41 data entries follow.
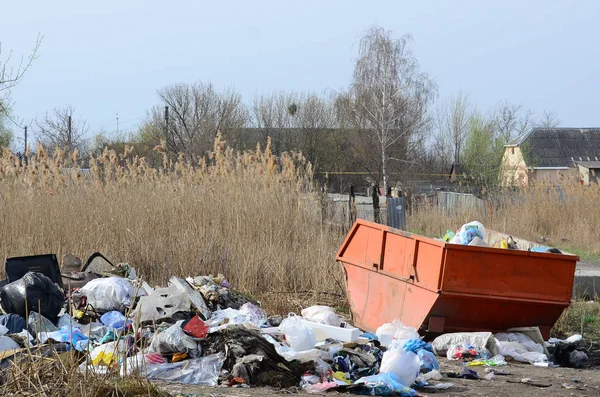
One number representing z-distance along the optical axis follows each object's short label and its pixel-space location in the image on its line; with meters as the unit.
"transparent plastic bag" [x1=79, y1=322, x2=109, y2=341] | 16.24
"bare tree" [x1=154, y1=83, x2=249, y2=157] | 90.87
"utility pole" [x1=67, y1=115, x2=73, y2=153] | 90.85
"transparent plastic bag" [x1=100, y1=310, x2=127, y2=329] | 17.22
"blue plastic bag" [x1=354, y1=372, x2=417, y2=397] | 13.03
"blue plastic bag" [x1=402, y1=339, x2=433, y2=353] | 15.59
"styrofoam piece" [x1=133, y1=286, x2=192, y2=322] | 16.91
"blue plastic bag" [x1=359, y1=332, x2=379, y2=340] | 17.08
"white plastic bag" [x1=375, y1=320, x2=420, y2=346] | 17.47
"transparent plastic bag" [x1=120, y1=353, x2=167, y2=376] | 14.13
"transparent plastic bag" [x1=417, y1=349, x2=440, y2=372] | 14.98
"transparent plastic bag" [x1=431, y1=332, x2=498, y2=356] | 17.20
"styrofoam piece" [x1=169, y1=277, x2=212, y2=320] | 17.91
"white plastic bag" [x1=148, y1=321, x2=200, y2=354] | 14.55
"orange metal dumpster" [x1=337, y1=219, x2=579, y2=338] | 17.80
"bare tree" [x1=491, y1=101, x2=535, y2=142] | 115.12
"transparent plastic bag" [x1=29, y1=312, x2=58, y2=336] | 15.87
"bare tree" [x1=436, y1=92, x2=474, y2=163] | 118.31
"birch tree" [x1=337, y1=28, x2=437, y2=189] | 91.12
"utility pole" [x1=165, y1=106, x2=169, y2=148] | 86.75
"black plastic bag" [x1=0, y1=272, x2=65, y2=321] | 16.73
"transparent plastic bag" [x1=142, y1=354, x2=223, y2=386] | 13.46
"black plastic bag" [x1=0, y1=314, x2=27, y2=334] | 16.12
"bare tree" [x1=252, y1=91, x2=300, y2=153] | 97.53
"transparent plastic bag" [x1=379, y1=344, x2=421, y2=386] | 13.59
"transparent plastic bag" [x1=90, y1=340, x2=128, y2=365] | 13.59
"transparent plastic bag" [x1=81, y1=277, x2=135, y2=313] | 18.36
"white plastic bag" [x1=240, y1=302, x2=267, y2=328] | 17.41
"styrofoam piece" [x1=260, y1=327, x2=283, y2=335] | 15.66
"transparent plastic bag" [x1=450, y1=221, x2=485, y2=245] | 20.14
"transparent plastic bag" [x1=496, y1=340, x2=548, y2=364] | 17.03
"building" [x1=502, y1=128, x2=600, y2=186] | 113.25
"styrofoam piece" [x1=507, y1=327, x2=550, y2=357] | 17.70
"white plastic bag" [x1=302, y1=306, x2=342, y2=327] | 18.33
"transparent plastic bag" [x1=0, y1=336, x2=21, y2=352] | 14.30
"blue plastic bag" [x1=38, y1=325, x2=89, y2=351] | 15.05
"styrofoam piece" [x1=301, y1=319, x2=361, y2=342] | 16.33
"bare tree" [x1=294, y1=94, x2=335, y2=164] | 96.10
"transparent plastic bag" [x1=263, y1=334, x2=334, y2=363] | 13.99
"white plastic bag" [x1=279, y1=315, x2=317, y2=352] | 14.84
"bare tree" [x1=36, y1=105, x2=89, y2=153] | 91.52
